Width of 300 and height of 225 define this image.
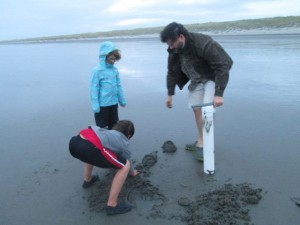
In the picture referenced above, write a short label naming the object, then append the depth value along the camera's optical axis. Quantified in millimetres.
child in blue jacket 4250
